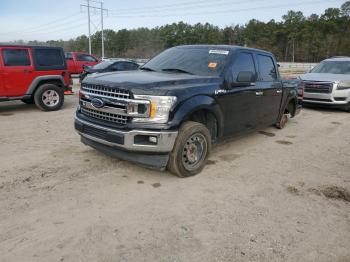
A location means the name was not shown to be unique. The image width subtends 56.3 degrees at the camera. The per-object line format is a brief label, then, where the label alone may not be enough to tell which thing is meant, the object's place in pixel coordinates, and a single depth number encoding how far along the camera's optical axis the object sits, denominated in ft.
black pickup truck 13.73
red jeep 28.12
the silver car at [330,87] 33.19
